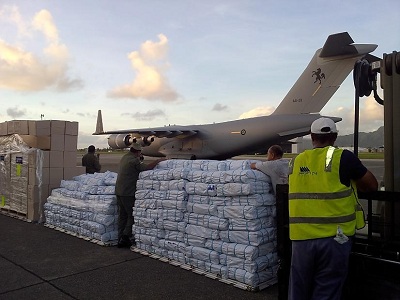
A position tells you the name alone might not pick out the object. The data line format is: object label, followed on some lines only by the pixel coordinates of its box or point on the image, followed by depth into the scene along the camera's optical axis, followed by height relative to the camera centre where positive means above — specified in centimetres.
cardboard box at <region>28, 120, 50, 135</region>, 888 +76
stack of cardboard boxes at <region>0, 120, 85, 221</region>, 859 -8
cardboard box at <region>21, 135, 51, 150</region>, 884 +41
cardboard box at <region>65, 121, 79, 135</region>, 921 +78
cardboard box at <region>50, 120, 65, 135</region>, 900 +78
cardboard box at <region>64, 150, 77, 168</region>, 907 -1
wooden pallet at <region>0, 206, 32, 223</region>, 885 -142
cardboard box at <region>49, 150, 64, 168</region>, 883 -2
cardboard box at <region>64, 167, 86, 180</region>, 902 -33
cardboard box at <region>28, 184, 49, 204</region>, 852 -82
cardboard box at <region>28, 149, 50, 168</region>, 863 -2
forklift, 281 -59
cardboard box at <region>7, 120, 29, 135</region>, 916 +80
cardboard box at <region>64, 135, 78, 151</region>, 916 +41
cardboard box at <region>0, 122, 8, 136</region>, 988 +81
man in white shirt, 494 -12
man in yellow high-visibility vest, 270 -42
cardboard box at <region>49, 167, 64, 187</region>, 873 -40
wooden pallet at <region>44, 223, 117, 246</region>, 654 -150
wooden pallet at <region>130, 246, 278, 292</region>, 447 -154
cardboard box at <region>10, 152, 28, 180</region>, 893 -17
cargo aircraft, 1833 +201
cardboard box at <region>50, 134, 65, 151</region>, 893 +40
